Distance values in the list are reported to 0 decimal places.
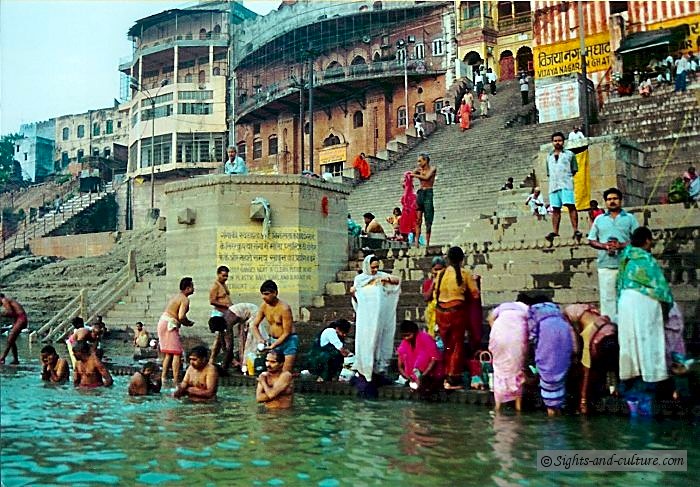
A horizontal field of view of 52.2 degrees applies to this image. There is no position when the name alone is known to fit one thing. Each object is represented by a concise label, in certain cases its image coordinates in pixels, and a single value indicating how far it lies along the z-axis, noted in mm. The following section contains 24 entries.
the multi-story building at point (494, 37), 39188
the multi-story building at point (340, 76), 40750
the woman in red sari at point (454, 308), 7398
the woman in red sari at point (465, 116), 27297
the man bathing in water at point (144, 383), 7907
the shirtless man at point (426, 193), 11391
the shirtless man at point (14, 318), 7227
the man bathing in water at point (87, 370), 8586
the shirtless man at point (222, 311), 9523
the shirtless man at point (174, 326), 8914
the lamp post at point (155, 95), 47972
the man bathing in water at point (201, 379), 7412
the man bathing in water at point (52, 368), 9016
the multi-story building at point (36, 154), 62500
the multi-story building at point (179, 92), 49906
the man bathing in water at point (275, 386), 6879
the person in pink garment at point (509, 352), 6559
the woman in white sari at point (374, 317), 8000
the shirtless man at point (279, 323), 8086
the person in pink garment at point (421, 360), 7352
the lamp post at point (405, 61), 39719
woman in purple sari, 6336
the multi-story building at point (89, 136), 60188
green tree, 53438
